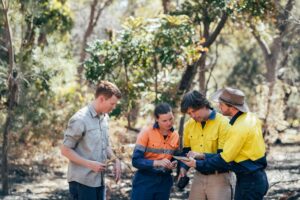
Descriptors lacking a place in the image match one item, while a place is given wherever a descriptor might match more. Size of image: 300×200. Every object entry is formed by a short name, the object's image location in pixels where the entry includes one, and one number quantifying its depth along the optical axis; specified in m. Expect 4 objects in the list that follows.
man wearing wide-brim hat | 5.13
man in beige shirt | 5.29
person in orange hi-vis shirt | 5.54
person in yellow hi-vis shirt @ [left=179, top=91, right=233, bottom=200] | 5.39
